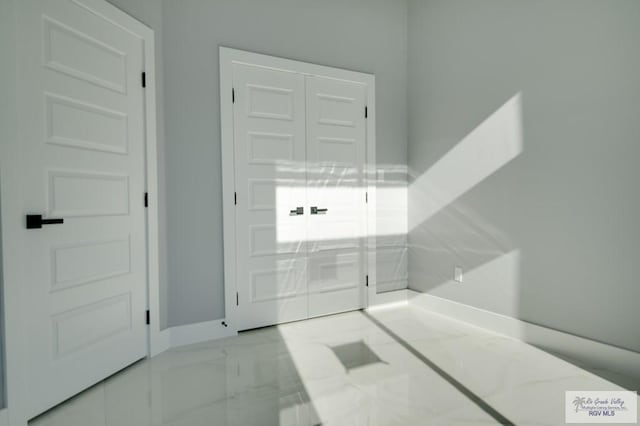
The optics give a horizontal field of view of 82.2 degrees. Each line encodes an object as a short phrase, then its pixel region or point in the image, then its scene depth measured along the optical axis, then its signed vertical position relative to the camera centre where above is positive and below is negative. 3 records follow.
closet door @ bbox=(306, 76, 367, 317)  3.37 +0.12
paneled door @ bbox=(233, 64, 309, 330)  3.04 +0.10
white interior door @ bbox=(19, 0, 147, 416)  1.89 +0.08
